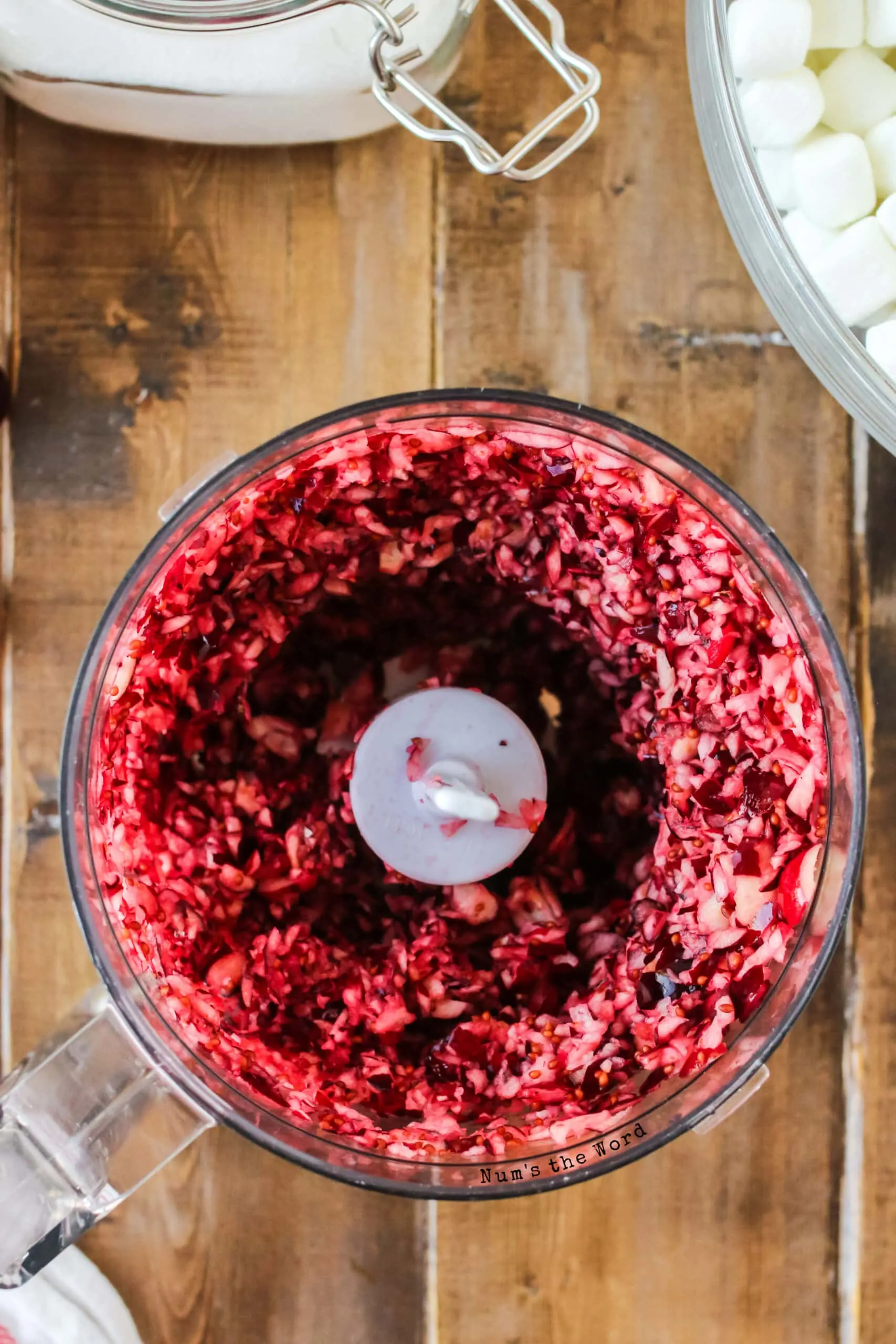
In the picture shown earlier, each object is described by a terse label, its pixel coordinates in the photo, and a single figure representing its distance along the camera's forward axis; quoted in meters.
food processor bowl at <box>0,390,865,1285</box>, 0.45
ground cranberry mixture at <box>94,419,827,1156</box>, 0.46
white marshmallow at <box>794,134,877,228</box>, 0.47
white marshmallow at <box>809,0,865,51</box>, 0.47
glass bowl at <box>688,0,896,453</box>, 0.47
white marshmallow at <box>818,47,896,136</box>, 0.47
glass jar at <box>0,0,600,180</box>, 0.44
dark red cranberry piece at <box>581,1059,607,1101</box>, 0.46
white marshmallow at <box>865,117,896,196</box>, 0.47
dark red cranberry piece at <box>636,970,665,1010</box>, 0.47
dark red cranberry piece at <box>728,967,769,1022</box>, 0.46
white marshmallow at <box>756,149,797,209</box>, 0.47
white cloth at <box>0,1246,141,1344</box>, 0.50
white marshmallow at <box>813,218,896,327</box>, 0.47
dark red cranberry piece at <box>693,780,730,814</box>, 0.47
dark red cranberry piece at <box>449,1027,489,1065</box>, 0.47
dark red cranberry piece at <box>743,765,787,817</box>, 0.46
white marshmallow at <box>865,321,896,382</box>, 0.47
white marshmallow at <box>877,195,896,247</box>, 0.47
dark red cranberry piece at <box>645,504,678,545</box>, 0.46
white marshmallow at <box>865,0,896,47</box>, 0.47
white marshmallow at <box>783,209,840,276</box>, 0.47
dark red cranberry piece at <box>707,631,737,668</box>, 0.46
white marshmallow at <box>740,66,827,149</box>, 0.47
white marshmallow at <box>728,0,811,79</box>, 0.46
